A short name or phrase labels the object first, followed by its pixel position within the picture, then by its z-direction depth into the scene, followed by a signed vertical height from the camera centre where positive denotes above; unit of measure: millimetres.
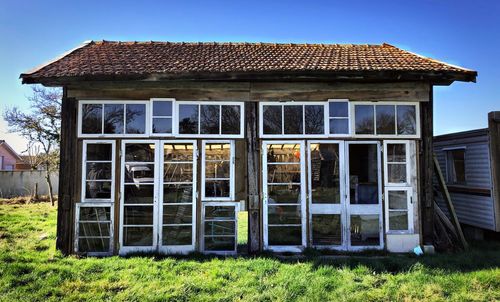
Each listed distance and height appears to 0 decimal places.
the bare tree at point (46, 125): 15750 +2133
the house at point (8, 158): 36188 +1369
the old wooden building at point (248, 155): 6094 +273
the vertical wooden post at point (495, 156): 6859 +280
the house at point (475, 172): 6926 -62
